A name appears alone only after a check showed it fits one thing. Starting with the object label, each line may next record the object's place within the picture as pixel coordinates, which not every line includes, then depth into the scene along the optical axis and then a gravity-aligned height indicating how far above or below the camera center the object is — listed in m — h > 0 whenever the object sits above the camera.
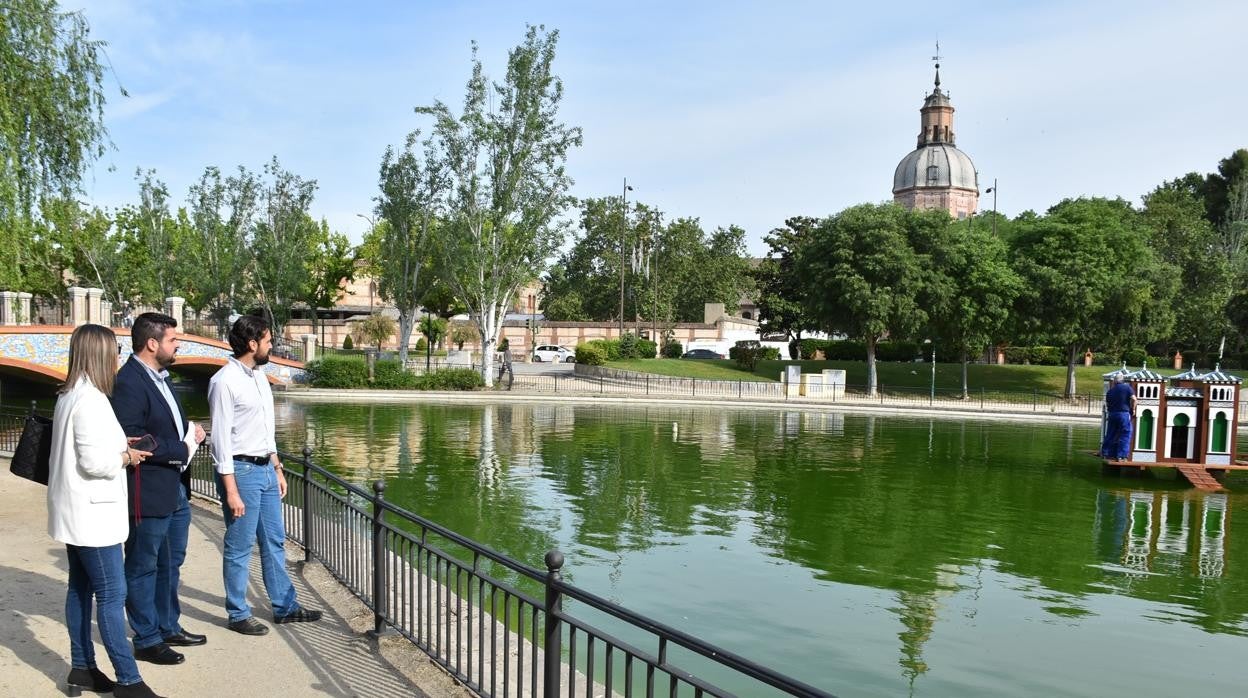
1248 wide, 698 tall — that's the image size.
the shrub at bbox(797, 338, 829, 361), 57.59 -1.39
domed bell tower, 91.19 +16.93
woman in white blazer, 4.52 -0.98
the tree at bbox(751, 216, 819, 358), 57.97 +2.85
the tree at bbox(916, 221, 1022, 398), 40.94 +2.02
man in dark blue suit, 5.01 -0.96
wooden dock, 19.36 -3.15
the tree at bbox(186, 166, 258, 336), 44.97 +3.79
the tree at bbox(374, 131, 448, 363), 40.84 +4.86
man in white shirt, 5.71 -1.06
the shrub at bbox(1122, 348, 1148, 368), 52.94 -1.37
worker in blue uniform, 20.11 -1.98
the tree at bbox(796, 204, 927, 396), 40.59 +2.62
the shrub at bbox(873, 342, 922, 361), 55.06 -1.44
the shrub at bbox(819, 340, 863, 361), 55.25 -1.47
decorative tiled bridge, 24.98 -1.26
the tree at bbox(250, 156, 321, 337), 45.13 +3.54
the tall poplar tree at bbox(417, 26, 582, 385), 38.00 +6.15
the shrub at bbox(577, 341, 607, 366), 48.91 -1.92
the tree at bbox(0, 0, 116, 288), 12.97 +3.10
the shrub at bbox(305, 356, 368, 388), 37.66 -2.63
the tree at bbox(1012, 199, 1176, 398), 39.88 +2.27
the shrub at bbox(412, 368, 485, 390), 38.34 -2.82
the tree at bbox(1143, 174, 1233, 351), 50.68 +4.29
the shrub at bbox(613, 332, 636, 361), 51.66 -1.54
